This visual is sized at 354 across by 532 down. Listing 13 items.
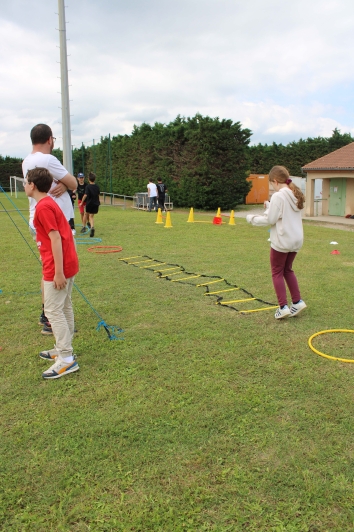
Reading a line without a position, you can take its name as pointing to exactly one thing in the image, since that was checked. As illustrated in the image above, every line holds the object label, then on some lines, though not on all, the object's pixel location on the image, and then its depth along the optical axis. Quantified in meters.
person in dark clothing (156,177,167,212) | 19.83
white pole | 11.23
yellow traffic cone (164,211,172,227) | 13.97
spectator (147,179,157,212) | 19.56
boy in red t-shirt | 3.29
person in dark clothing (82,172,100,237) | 11.23
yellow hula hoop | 3.71
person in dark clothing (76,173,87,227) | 12.90
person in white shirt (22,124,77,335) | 3.78
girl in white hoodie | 4.54
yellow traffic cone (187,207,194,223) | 15.64
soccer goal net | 32.75
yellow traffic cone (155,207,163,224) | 15.30
